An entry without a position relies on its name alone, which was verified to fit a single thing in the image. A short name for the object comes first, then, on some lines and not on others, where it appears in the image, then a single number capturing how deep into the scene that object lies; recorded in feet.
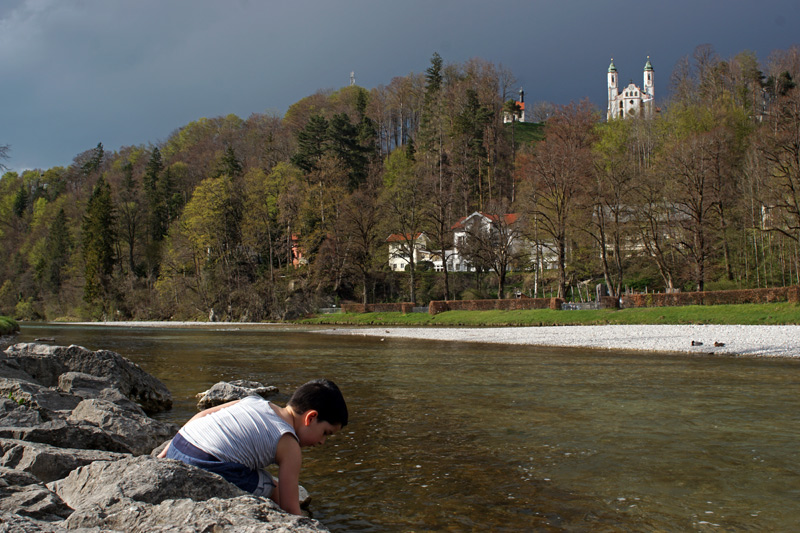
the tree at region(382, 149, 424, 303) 217.36
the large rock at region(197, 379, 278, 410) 39.14
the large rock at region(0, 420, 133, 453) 21.90
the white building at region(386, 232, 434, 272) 223.32
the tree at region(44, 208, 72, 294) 314.35
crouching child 13.83
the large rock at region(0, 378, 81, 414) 28.89
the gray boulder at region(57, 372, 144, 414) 34.53
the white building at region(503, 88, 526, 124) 440.86
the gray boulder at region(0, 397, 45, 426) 24.05
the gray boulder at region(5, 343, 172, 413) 40.86
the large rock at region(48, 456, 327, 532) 11.31
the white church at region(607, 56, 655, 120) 575.71
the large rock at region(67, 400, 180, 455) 26.02
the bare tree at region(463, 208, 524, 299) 202.28
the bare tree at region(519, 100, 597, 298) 172.14
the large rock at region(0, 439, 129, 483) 17.74
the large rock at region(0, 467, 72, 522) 12.48
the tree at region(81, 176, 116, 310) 272.51
